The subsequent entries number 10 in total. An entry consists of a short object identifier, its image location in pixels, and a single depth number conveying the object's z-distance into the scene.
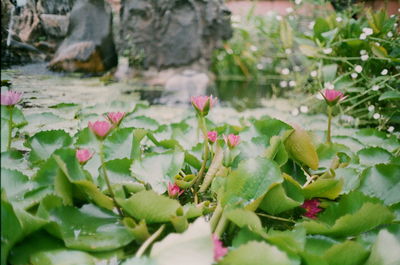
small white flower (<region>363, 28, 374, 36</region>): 1.66
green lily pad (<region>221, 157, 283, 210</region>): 0.68
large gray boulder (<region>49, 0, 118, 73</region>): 1.17
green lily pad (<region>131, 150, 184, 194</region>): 0.73
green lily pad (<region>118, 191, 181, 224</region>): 0.58
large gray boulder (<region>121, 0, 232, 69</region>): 2.61
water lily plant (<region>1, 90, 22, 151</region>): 0.61
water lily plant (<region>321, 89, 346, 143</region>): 0.81
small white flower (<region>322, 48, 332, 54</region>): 1.77
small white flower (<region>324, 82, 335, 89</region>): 1.56
